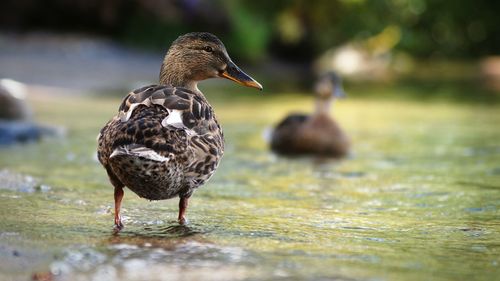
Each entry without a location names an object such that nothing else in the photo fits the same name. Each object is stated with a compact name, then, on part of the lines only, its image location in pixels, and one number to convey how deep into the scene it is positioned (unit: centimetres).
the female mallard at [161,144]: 986
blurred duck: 2122
